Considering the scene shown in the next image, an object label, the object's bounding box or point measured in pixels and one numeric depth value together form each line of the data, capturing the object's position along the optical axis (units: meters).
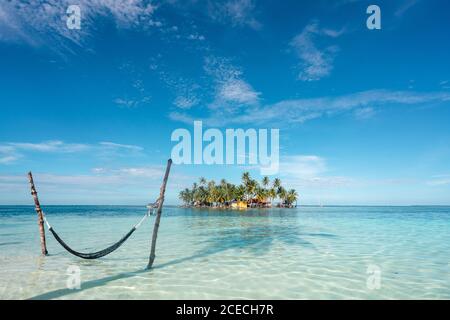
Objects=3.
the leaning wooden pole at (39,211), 11.58
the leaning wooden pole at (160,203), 9.38
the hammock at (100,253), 9.36
